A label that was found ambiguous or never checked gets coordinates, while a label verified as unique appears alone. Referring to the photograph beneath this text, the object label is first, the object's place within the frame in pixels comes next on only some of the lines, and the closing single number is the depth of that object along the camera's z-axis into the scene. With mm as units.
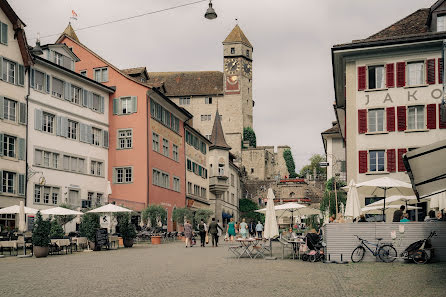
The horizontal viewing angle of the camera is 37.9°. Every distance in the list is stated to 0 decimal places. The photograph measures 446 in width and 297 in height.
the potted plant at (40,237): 23969
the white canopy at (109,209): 31962
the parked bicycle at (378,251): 19672
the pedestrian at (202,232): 33769
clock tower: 109719
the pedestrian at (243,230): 37156
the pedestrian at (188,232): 33375
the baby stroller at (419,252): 18828
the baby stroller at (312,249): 20625
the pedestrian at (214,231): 33781
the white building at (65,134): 40375
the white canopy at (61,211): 30656
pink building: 48438
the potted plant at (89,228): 28750
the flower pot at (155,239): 37969
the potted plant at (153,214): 41969
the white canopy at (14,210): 30438
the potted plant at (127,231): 32438
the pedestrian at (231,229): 39962
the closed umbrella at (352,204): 21578
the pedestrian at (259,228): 49656
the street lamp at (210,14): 20225
